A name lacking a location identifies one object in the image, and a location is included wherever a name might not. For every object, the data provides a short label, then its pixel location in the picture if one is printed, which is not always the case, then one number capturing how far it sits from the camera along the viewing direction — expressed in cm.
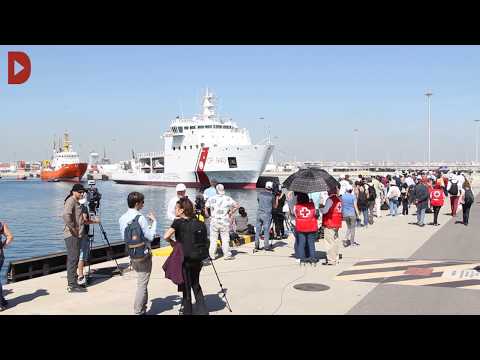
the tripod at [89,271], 804
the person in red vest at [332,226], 915
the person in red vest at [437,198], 1506
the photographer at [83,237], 735
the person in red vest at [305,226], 898
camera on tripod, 859
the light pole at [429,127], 4103
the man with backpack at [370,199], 1543
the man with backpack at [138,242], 570
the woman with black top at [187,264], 561
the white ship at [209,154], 5997
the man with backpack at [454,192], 1705
